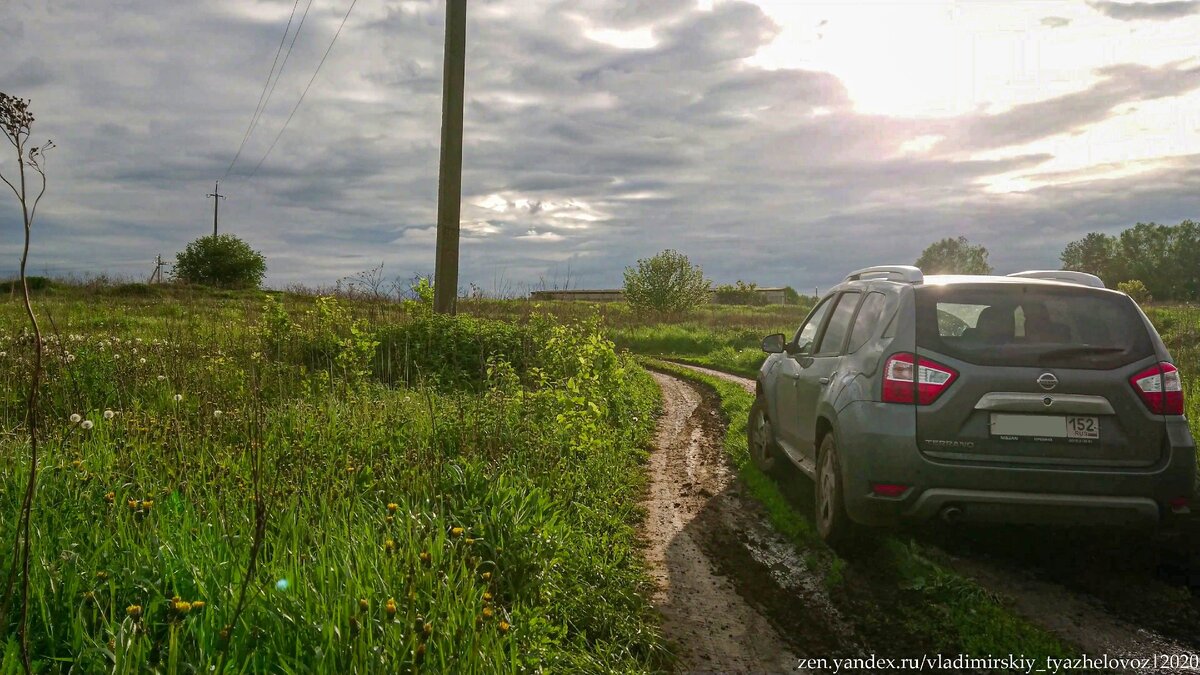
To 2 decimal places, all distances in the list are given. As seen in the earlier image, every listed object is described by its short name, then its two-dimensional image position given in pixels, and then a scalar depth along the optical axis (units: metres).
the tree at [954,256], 108.88
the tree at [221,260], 60.01
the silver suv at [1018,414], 4.98
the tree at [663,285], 52.00
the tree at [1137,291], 47.94
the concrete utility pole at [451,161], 14.21
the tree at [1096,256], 104.88
